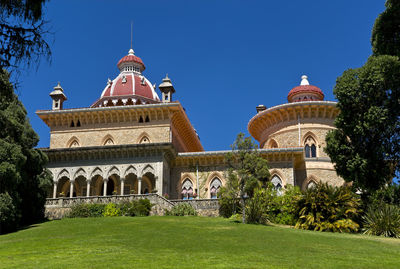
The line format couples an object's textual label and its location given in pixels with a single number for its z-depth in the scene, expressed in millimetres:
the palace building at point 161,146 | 39469
